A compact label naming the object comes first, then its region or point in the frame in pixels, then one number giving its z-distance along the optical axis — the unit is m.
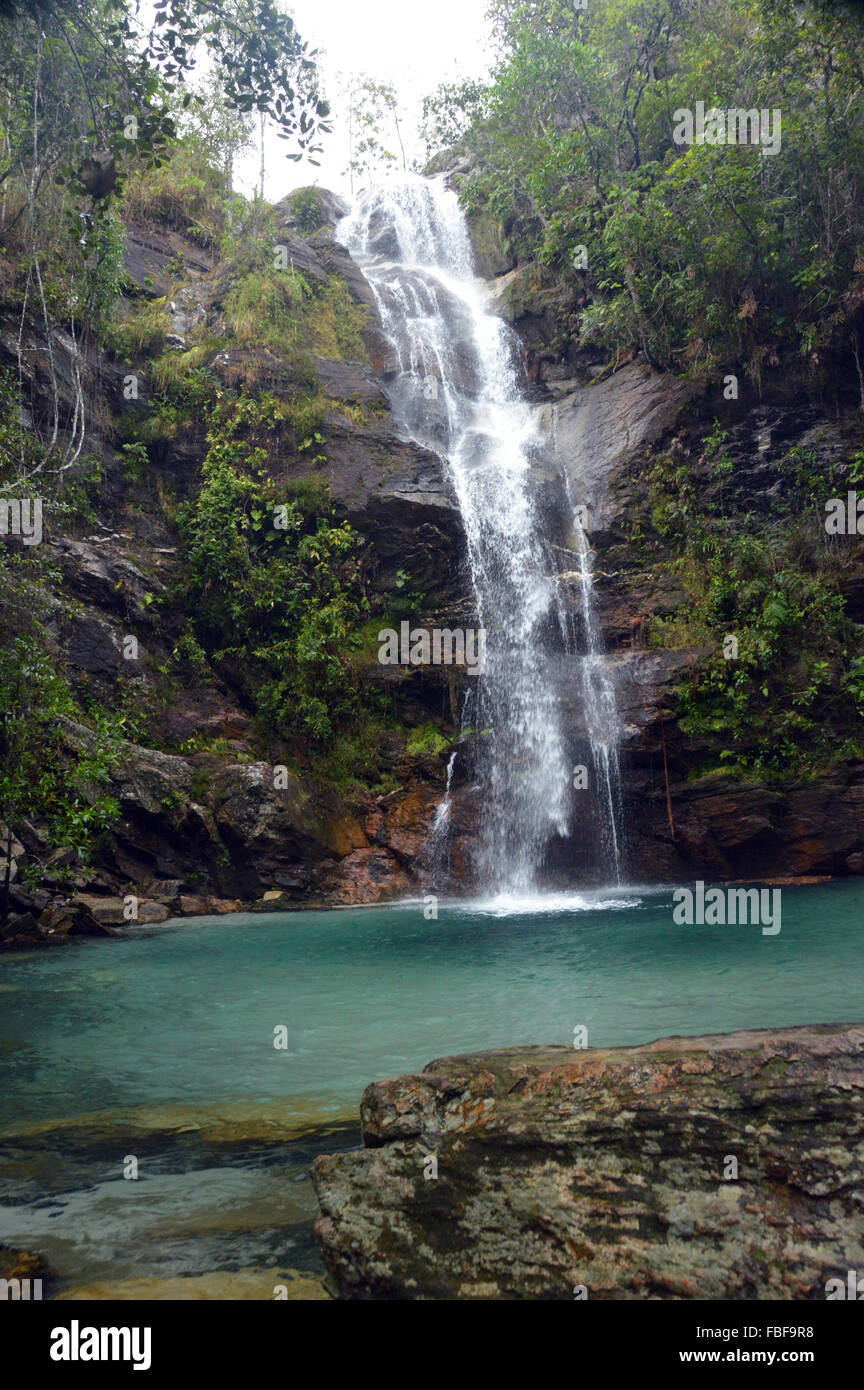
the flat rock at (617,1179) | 2.69
